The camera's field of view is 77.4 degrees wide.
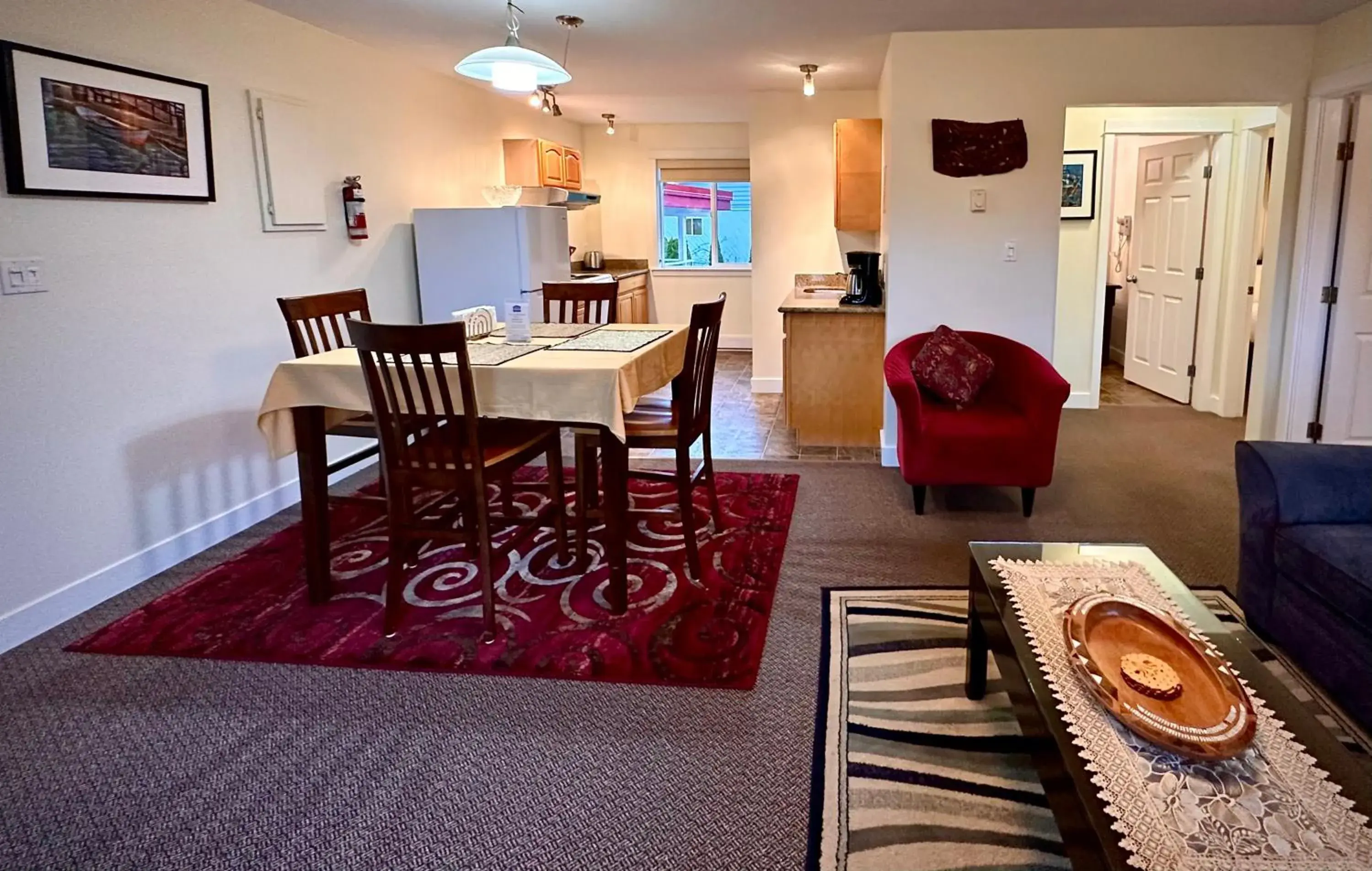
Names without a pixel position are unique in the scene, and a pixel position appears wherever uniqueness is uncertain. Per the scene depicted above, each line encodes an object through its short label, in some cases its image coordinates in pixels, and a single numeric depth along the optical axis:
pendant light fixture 2.83
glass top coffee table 1.33
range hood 5.86
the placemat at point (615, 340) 3.11
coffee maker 4.93
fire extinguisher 4.43
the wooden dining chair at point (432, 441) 2.46
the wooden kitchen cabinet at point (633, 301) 8.22
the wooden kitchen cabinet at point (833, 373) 4.91
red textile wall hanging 4.32
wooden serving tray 1.44
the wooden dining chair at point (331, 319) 3.09
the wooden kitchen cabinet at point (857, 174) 5.63
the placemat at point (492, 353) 2.88
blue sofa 2.12
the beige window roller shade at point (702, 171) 8.79
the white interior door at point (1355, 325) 4.17
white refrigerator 4.99
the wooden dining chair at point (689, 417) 2.97
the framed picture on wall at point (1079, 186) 5.80
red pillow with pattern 4.02
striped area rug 1.77
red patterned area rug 2.59
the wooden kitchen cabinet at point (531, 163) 6.45
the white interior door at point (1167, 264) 5.89
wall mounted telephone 7.39
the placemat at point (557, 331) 3.48
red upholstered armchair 3.63
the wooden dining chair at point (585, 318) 3.17
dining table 2.69
